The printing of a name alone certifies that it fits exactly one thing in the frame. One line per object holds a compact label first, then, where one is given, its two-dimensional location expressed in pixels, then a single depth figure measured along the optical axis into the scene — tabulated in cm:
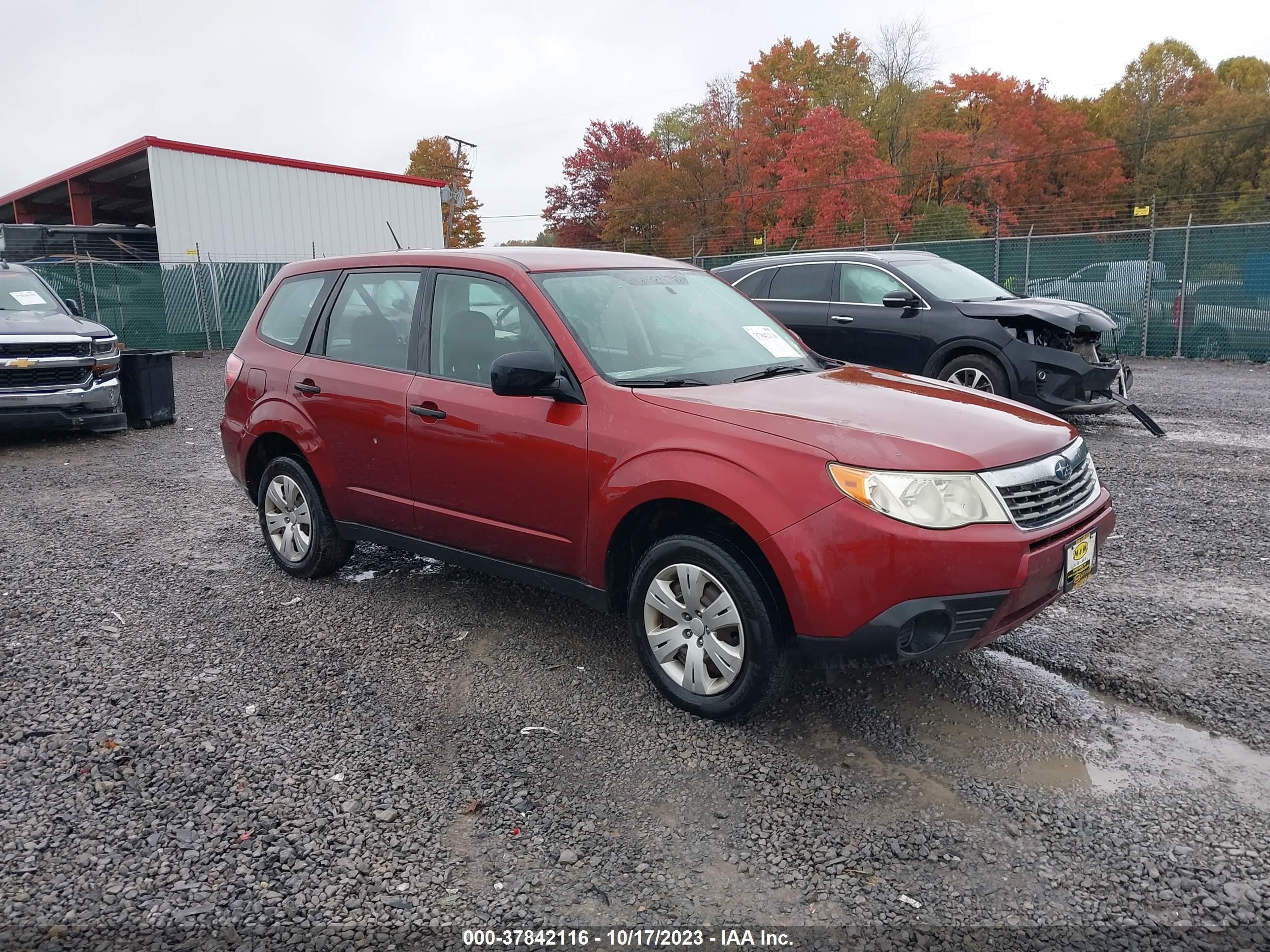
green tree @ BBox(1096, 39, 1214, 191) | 4566
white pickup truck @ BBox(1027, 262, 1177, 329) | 1548
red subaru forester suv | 320
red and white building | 2533
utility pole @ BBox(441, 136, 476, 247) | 5475
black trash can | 1134
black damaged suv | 866
